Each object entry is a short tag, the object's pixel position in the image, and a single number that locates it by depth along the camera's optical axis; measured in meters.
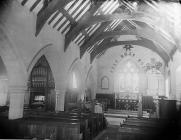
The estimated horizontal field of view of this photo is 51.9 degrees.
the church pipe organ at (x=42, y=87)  10.80
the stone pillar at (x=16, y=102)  5.86
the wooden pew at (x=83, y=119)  5.87
